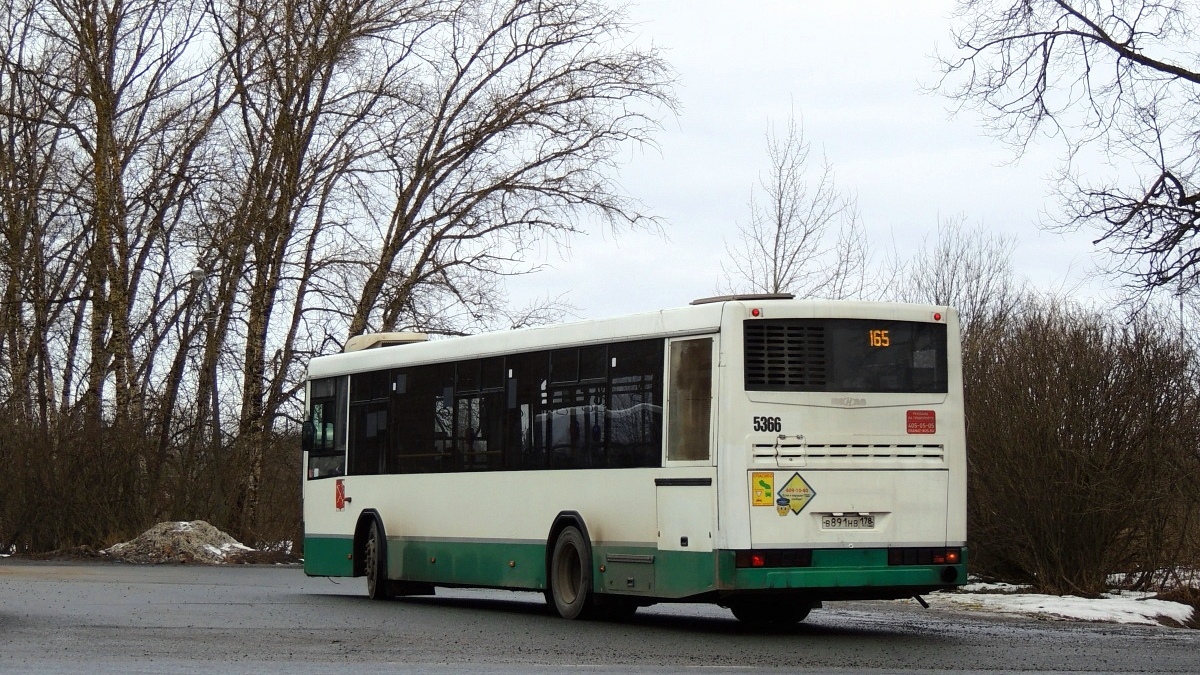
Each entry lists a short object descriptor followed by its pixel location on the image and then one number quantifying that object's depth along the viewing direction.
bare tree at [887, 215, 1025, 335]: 56.78
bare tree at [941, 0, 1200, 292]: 22.92
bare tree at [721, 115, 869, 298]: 38.34
